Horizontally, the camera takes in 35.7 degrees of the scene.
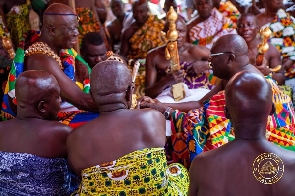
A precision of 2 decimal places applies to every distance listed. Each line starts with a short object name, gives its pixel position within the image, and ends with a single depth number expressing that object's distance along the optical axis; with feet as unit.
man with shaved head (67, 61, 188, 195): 7.40
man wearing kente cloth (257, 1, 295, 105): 17.75
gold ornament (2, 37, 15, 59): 13.43
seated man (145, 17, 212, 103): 13.76
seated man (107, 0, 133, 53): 21.70
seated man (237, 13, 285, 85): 14.73
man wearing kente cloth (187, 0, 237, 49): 17.90
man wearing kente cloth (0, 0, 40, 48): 17.12
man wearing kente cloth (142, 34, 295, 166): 9.66
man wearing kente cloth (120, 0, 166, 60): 18.71
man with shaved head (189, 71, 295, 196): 6.10
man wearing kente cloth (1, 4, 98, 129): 10.69
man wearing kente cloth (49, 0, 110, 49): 17.98
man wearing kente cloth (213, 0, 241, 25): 18.62
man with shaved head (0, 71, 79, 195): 7.97
